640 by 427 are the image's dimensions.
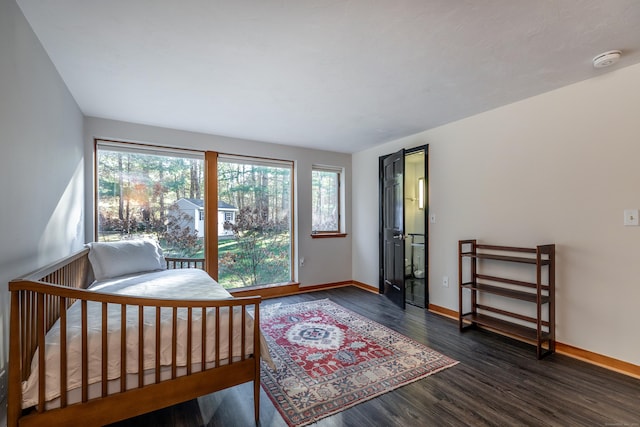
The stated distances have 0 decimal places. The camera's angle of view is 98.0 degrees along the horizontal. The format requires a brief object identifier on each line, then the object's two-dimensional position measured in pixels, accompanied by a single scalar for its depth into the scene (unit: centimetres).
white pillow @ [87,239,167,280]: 256
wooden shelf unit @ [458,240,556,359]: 242
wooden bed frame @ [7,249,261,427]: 119
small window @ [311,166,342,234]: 473
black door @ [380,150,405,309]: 372
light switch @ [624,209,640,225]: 210
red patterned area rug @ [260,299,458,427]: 183
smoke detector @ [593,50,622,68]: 189
